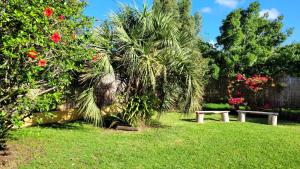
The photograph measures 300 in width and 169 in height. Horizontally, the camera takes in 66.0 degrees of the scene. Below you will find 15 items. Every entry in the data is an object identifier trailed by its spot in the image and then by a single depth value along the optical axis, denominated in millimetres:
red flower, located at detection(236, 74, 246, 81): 10622
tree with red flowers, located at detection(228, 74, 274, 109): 10406
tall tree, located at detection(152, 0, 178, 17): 12900
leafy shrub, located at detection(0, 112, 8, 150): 3678
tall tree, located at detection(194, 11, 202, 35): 15162
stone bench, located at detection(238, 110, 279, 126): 7939
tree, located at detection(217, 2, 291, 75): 10648
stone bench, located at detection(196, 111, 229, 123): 8034
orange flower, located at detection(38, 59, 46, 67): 3772
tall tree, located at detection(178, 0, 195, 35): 13784
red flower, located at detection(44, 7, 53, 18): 3819
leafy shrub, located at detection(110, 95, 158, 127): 6645
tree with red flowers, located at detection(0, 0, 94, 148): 3706
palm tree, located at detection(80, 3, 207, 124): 6392
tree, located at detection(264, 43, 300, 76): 10238
